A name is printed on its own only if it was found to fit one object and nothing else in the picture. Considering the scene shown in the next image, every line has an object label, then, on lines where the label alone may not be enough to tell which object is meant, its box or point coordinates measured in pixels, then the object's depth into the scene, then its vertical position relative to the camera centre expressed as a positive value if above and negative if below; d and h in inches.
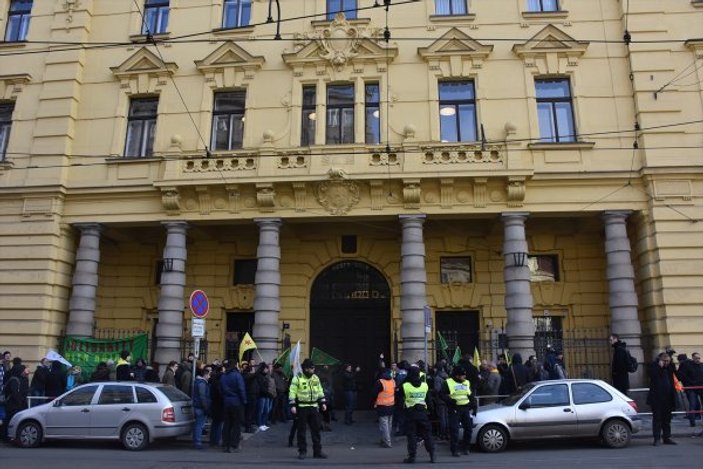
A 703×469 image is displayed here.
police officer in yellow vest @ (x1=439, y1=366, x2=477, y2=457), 460.4 -7.7
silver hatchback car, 472.1 -17.4
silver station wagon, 496.1 -18.6
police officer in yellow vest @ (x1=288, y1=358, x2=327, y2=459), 462.0 -7.2
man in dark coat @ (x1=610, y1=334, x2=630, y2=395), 587.5 +27.9
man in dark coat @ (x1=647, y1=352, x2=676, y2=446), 484.7 -4.7
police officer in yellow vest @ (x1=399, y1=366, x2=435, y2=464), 432.5 -16.7
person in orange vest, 507.2 -6.1
